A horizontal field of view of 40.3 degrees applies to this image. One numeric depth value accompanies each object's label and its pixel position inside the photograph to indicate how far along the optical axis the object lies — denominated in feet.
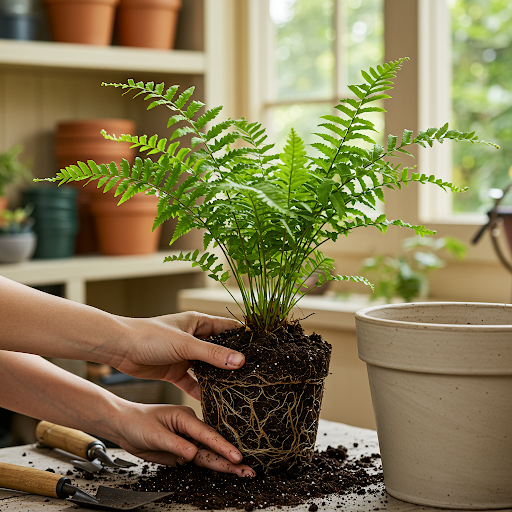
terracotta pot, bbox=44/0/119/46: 7.44
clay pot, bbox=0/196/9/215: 7.36
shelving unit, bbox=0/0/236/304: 7.35
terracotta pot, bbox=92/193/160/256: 7.78
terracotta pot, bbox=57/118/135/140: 7.63
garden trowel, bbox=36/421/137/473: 3.13
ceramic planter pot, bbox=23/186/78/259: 7.44
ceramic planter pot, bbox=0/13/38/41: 7.01
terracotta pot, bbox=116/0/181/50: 7.90
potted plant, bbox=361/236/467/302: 6.86
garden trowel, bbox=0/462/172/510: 2.52
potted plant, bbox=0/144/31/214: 7.24
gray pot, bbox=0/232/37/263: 6.88
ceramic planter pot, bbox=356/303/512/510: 2.33
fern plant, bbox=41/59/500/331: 2.64
